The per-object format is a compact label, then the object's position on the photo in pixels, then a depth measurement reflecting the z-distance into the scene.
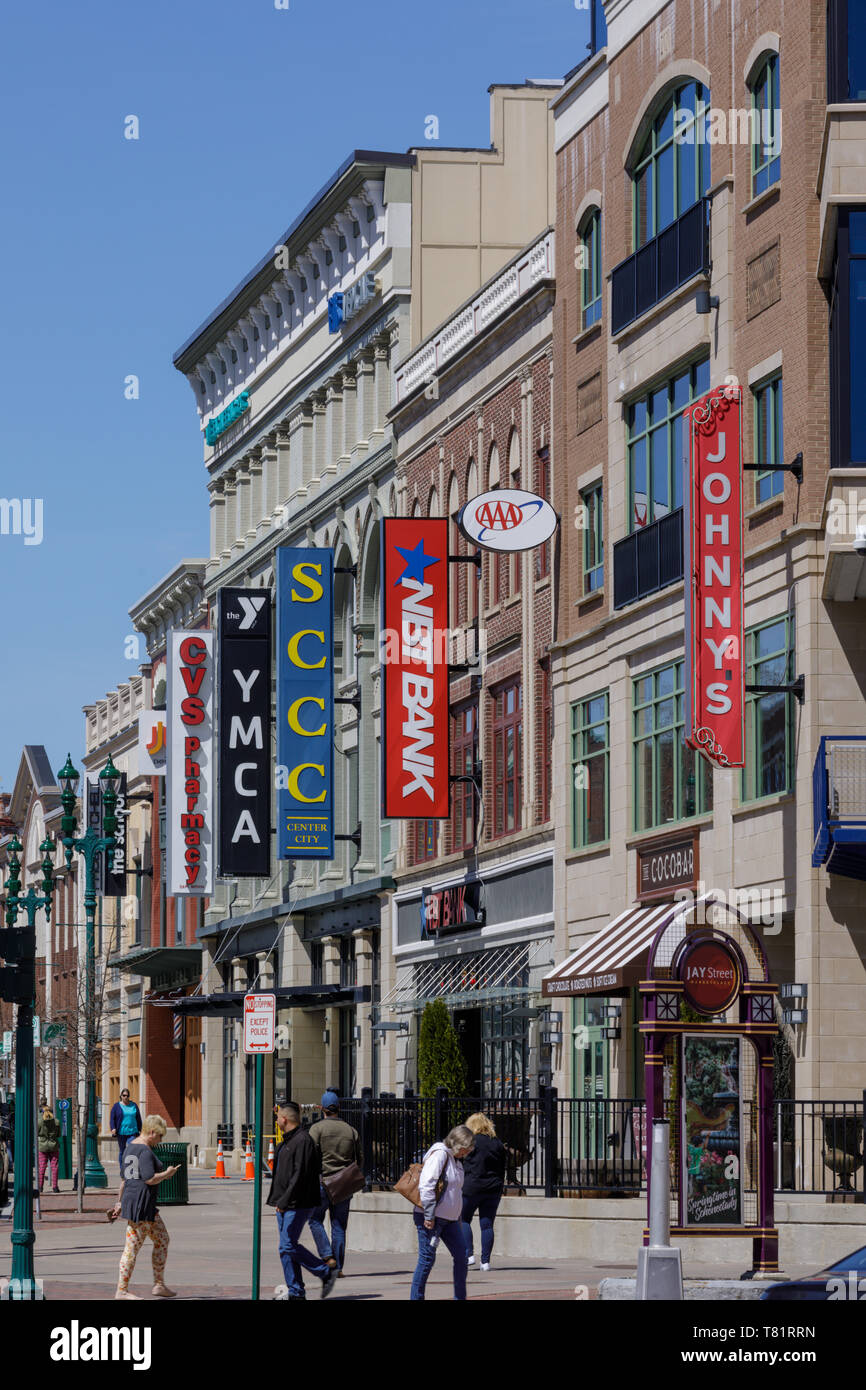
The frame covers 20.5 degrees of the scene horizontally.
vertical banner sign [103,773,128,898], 77.50
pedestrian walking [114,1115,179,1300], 22.06
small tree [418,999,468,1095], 37.81
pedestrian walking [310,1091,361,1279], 24.97
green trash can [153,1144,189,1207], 43.69
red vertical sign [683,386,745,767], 31.91
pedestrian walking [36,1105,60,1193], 49.22
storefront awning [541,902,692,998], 32.94
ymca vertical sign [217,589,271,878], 54.50
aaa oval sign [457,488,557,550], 40.91
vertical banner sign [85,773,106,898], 77.50
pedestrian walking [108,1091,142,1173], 46.09
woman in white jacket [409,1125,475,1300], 20.25
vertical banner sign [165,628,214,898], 59.34
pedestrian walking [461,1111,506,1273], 26.19
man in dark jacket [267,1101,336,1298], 21.59
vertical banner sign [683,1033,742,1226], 22.31
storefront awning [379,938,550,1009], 42.22
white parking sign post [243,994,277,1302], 23.66
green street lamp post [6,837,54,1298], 20.75
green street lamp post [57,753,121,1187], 49.66
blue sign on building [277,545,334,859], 51.41
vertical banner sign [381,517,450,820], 45.56
